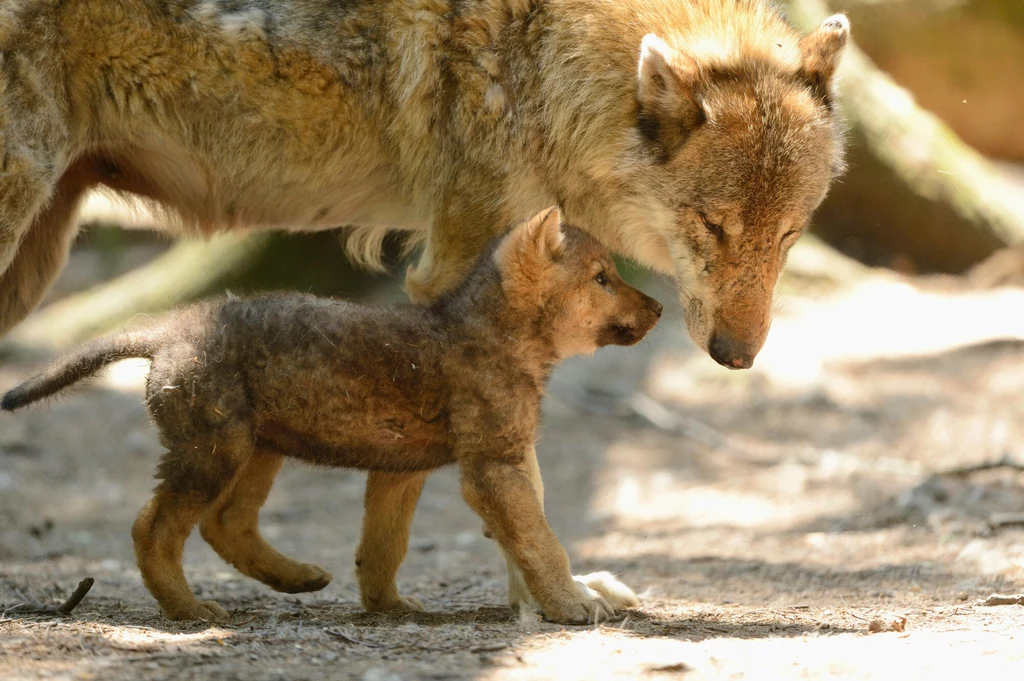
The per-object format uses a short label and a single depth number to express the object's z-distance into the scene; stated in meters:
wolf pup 7.68
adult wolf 9.16
